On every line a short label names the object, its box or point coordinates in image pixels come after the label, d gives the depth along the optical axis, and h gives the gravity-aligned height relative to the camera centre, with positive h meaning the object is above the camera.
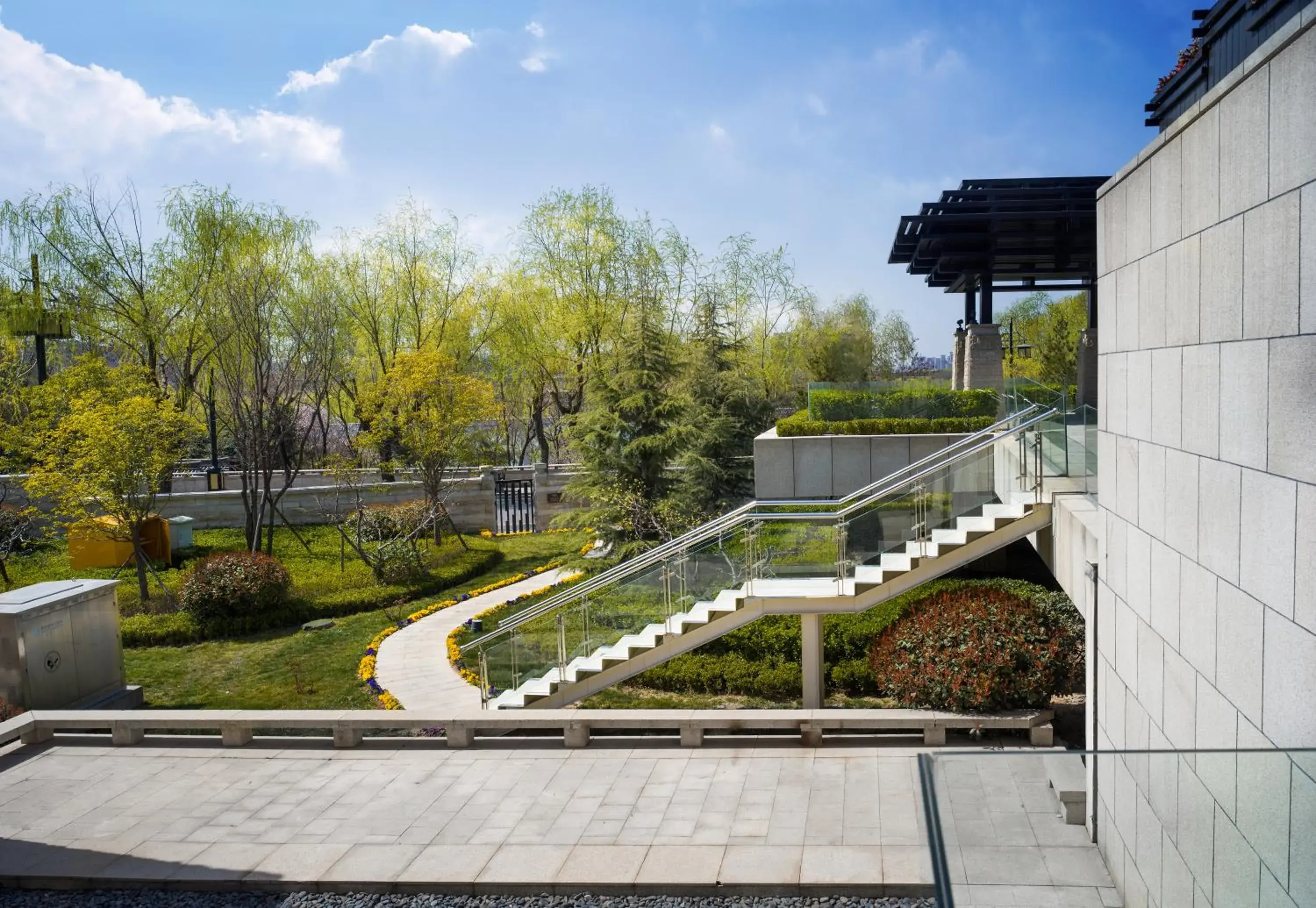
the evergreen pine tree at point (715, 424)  20.42 -0.53
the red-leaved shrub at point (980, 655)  10.40 -2.82
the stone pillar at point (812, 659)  11.76 -3.11
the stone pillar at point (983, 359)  24.45 +0.91
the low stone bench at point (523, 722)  10.04 -3.34
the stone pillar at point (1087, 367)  16.44 +0.49
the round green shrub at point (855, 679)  12.45 -3.56
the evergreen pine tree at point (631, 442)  18.89 -0.77
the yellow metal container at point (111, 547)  22.16 -3.07
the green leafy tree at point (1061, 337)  37.75 +2.56
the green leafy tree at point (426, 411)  25.23 -0.11
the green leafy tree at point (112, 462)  18.70 -0.94
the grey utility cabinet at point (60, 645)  12.04 -2.95
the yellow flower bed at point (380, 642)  13.41 -3.95
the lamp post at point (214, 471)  28.16 -1.74
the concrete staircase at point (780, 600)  11.39 -2.37
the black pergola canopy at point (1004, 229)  21.86 +3.87
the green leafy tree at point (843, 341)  33.97 +2.32
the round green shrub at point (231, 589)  17.73 -3.23
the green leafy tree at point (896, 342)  53.62 +3.05
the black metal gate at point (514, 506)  29.31 -3.12
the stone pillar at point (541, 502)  29.05 -2.88
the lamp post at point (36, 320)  29.31 +2.84
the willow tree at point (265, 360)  22.20 +1.28
